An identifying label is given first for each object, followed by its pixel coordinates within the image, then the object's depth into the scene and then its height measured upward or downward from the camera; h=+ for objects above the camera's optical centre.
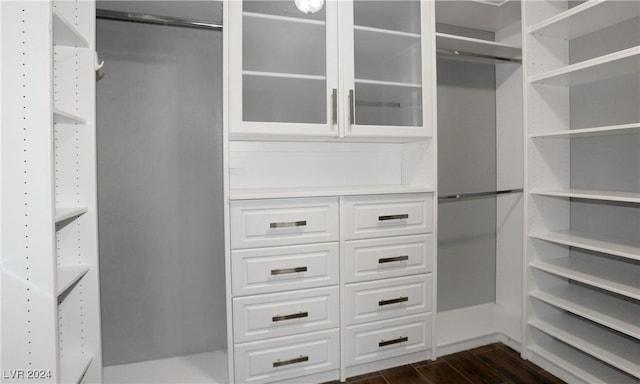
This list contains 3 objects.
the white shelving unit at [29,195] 1.00 -0.02
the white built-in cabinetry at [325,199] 1.71 -0.06
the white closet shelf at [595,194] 1.55 -0.03
